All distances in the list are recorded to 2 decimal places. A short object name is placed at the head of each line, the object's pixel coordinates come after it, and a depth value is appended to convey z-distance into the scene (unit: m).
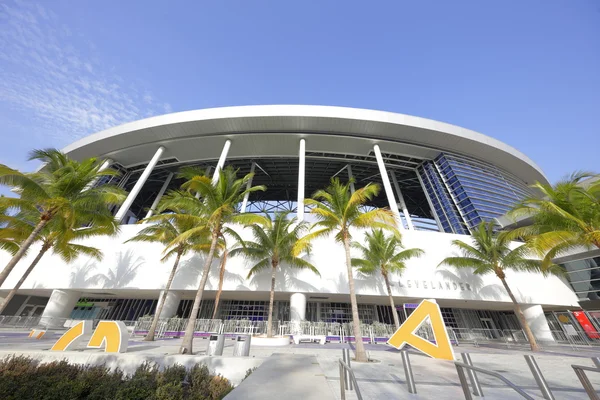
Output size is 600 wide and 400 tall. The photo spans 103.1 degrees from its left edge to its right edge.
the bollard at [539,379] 4.51
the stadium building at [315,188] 19.95
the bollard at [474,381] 5.32
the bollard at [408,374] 5.58
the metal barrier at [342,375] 4.01
